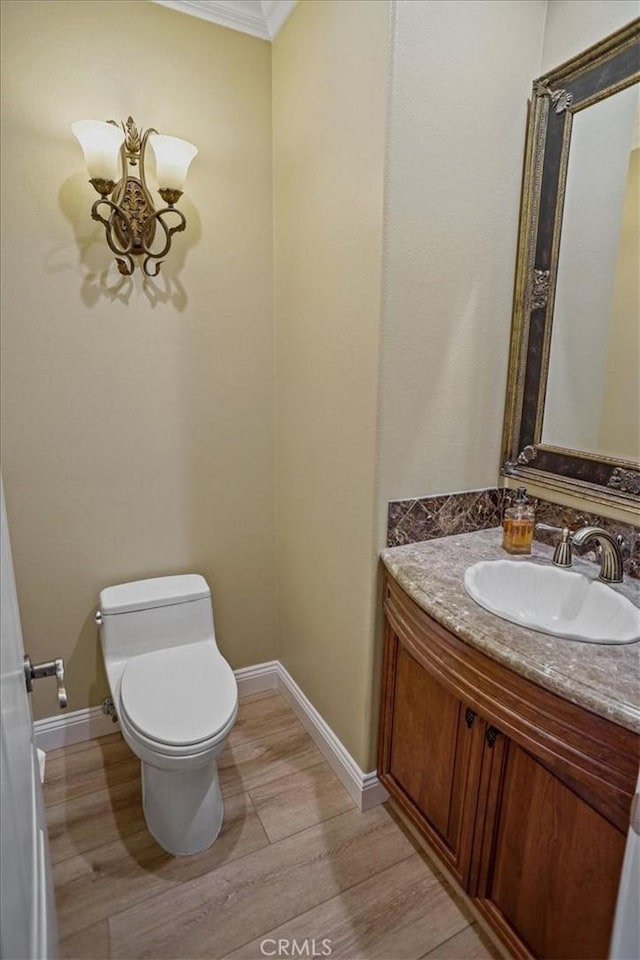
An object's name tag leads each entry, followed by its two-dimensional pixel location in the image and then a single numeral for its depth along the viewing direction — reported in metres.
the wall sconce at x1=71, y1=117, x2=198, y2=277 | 1.65
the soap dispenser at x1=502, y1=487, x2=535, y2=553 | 1.56
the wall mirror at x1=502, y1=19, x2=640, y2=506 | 1.39
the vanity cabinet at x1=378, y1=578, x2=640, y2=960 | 0.96
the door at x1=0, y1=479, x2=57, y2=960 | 0.62
